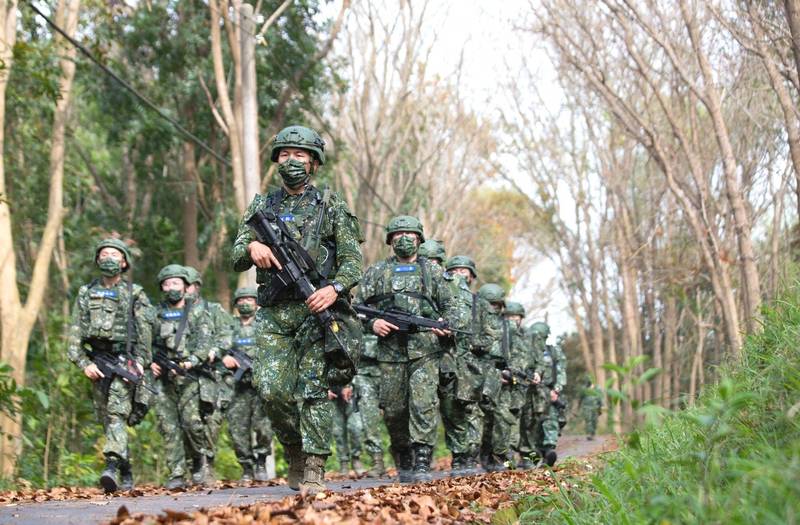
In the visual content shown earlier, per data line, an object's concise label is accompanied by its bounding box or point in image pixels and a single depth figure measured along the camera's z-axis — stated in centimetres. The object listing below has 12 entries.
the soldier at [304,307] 691
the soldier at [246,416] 1258
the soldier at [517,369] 1283
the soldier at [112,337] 919
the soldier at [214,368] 1107
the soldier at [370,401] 1317
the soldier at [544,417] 1451
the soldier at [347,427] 1463
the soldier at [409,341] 937
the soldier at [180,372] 1073
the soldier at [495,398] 1197
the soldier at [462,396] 987
